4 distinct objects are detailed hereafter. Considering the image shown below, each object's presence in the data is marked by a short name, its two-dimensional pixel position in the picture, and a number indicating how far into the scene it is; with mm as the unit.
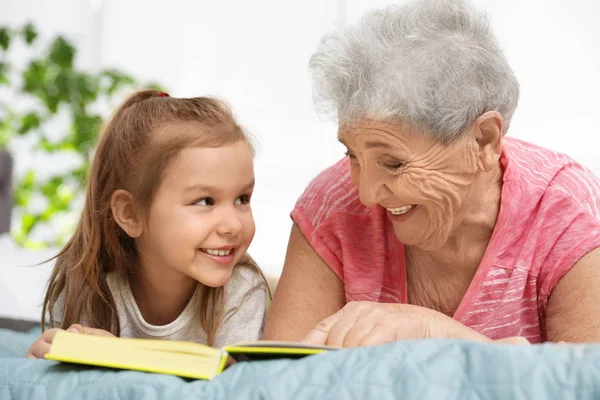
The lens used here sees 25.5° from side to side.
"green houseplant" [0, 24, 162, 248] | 2863
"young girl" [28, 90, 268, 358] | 1396
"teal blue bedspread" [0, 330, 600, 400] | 977
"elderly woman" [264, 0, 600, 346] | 1231
